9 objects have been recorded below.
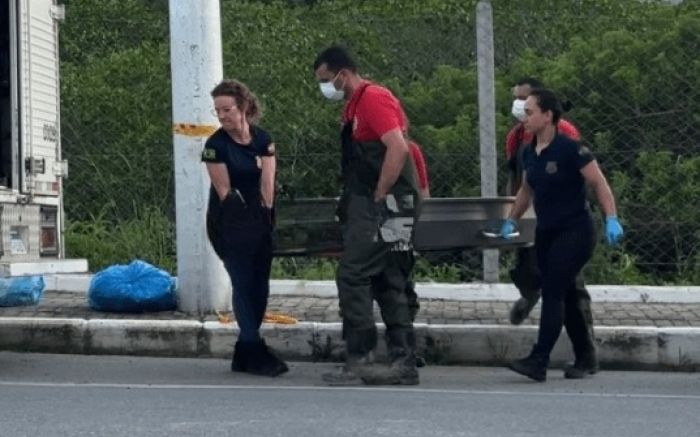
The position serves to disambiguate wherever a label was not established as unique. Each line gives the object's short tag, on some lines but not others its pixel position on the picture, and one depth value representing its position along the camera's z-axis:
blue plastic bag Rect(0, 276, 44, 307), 11.37
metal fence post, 12.37
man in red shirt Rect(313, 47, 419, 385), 9.41
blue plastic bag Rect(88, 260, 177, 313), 11.40
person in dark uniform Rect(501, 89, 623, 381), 9.69
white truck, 10.28
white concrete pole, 11.28
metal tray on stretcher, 10.42
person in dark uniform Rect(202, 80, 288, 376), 9.85
